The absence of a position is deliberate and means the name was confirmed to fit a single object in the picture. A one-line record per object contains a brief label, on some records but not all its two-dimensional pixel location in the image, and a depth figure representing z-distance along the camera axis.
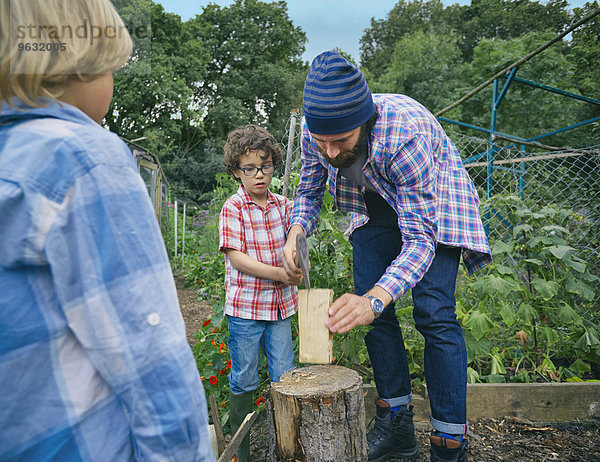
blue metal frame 4.23
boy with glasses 2.36
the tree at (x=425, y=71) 23.17
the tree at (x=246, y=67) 26.23
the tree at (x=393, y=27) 33.75
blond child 0.70
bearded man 1.86
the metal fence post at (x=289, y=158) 3.07
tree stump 1.82
